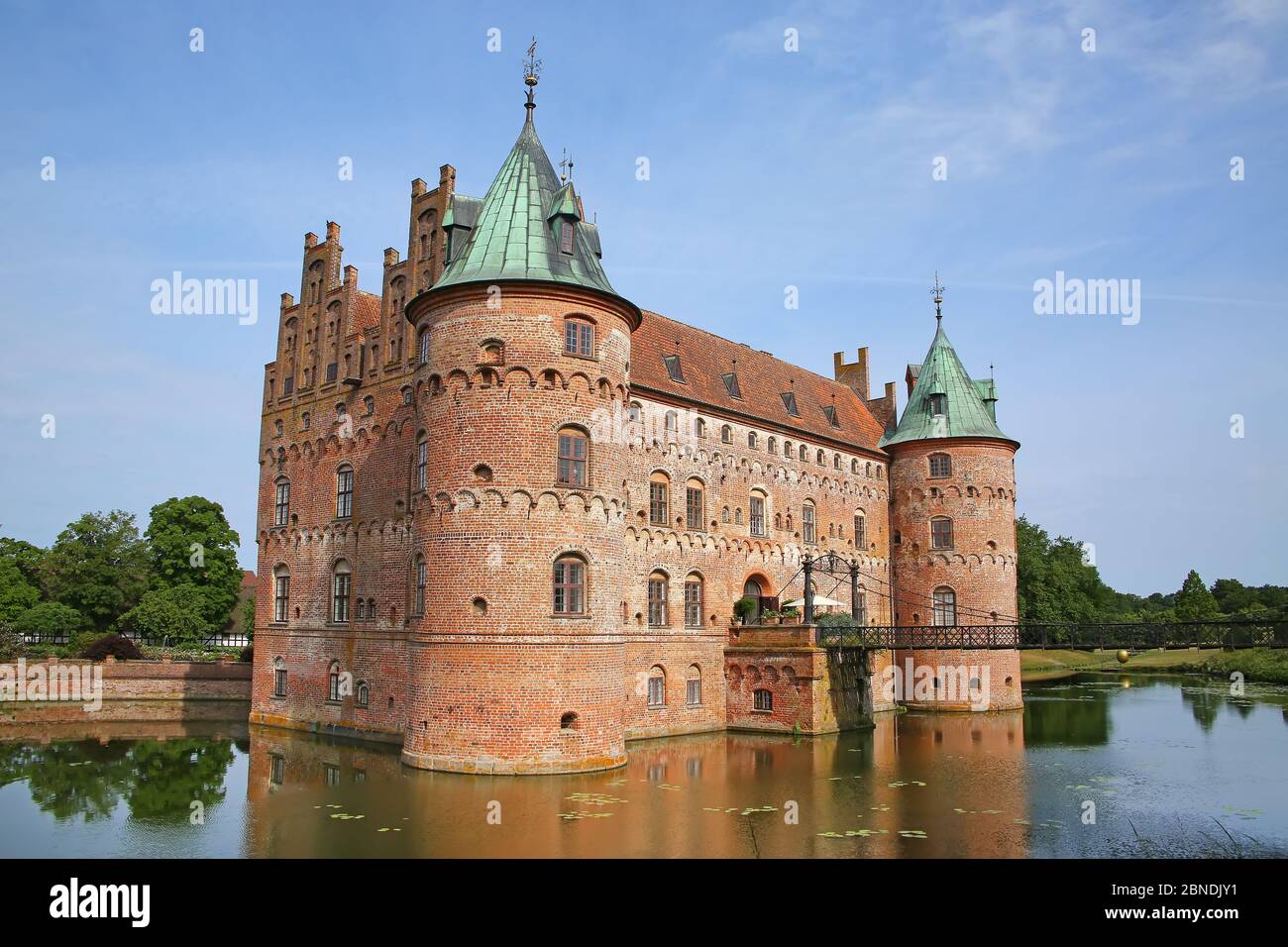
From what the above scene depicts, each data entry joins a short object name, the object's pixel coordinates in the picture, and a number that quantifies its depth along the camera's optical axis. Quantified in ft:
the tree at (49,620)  151.53
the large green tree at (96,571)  163.02
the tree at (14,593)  153.89
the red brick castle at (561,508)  70.38
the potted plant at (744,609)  100.22
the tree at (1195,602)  264.31
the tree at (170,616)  148.05
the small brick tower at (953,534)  119.24
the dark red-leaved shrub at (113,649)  123.03
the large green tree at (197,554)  165.27
